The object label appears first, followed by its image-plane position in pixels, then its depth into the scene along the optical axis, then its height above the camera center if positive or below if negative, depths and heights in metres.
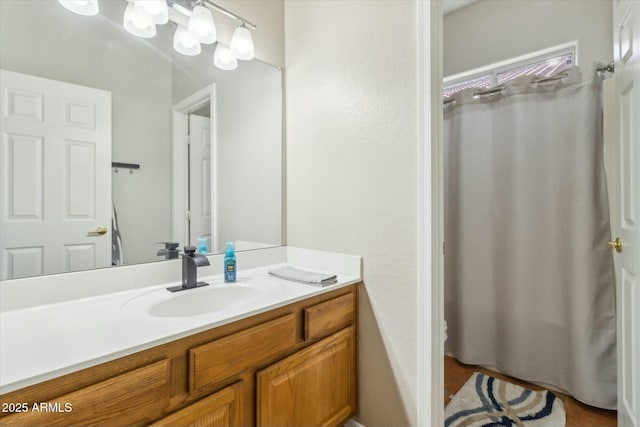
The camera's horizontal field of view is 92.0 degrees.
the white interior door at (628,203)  1.09 +0.04
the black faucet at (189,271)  1.23 -0.22
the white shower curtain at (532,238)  1.71 -0.15
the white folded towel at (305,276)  1.31 -0.28
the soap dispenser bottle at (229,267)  1.37 -0.23
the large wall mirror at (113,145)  1.03 +0.29
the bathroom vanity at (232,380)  0.67 -0.46
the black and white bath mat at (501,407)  1.57 -1.05
